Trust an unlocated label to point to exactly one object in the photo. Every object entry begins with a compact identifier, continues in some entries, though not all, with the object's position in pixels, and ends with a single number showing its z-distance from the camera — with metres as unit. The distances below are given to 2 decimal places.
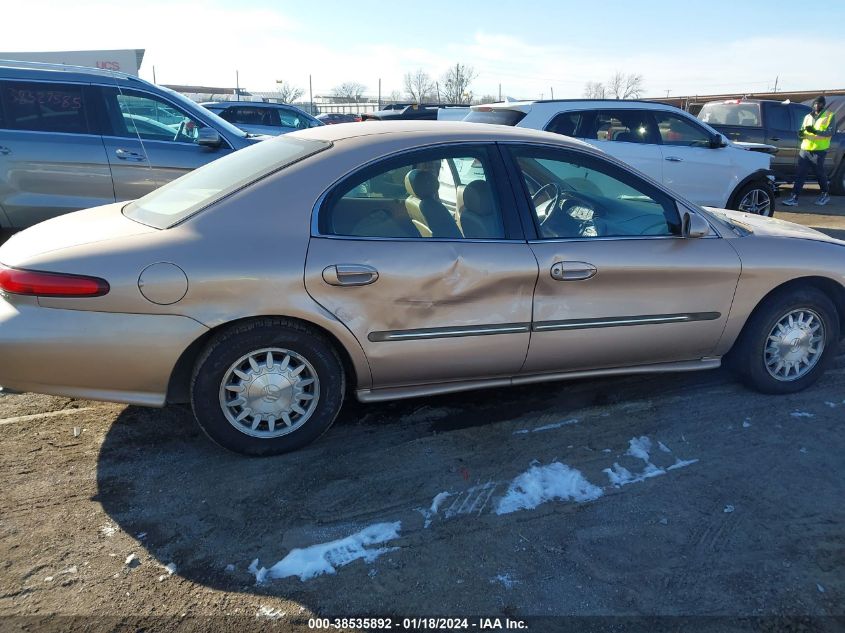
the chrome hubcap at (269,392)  3.02
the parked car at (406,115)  12.18
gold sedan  2.80
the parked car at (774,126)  12.41
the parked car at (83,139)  5.78
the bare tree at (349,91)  76.03
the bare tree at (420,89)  71.50
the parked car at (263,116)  14.05
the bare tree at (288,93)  63.44
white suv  7.39
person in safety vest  10.73
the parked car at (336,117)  27.04
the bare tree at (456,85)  65.50
